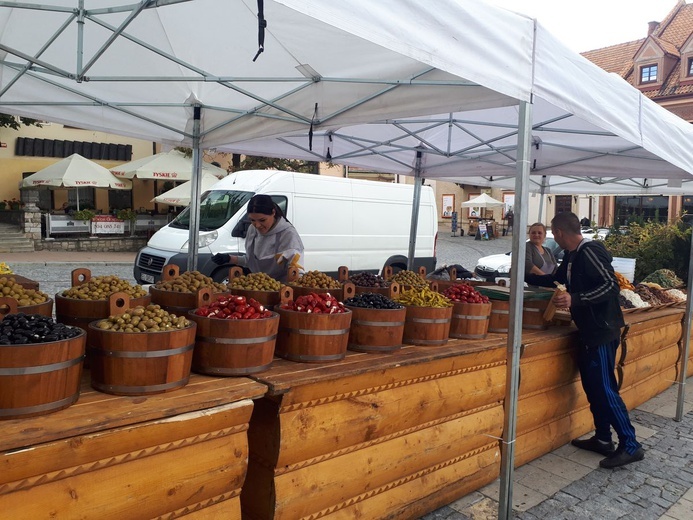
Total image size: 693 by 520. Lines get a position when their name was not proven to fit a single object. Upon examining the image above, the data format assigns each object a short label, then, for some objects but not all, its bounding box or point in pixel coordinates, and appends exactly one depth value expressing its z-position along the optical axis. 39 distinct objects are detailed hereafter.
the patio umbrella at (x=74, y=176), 18.11
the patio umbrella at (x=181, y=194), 17.98
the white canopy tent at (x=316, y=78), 2.51
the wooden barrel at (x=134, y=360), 2.30
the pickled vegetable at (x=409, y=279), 4.50
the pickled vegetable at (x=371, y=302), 3.36
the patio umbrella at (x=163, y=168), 18.45
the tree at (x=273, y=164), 21.45
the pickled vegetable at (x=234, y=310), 2.71
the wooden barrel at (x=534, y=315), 4.53
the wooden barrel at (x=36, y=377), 1.98
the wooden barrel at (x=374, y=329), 3.29
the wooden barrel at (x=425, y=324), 3.57
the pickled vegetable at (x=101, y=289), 2.86
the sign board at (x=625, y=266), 7.91
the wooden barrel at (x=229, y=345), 2.67
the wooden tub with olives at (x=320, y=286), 3.64
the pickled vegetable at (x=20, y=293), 2.77
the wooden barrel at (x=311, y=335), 2.97
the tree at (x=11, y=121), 16.91
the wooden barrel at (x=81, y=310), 2.80
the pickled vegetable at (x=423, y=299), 3.65
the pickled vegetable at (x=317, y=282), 3.88
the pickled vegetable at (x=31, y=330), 2.04
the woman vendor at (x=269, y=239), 5.32
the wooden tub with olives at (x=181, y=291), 3.20
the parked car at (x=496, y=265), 11.59
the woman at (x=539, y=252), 6.69
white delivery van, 9.72
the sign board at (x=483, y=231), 32.06
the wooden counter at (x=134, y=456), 1.90
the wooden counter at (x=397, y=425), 2.72
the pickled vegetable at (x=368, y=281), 4.28
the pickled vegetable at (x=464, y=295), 3.94
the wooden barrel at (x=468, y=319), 3.87
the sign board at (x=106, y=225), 19.39
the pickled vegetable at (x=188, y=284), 3.28
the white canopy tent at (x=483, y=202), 32.45
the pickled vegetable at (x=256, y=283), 3.61
